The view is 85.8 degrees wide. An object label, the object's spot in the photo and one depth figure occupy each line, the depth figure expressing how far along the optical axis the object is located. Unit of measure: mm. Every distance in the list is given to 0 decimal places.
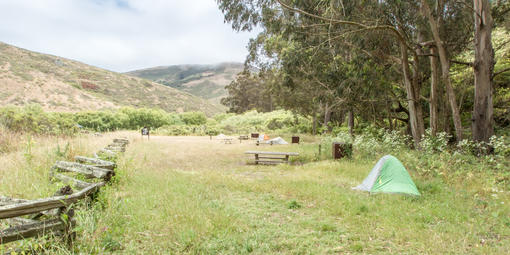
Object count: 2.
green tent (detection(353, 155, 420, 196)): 5738
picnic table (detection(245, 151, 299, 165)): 11078
